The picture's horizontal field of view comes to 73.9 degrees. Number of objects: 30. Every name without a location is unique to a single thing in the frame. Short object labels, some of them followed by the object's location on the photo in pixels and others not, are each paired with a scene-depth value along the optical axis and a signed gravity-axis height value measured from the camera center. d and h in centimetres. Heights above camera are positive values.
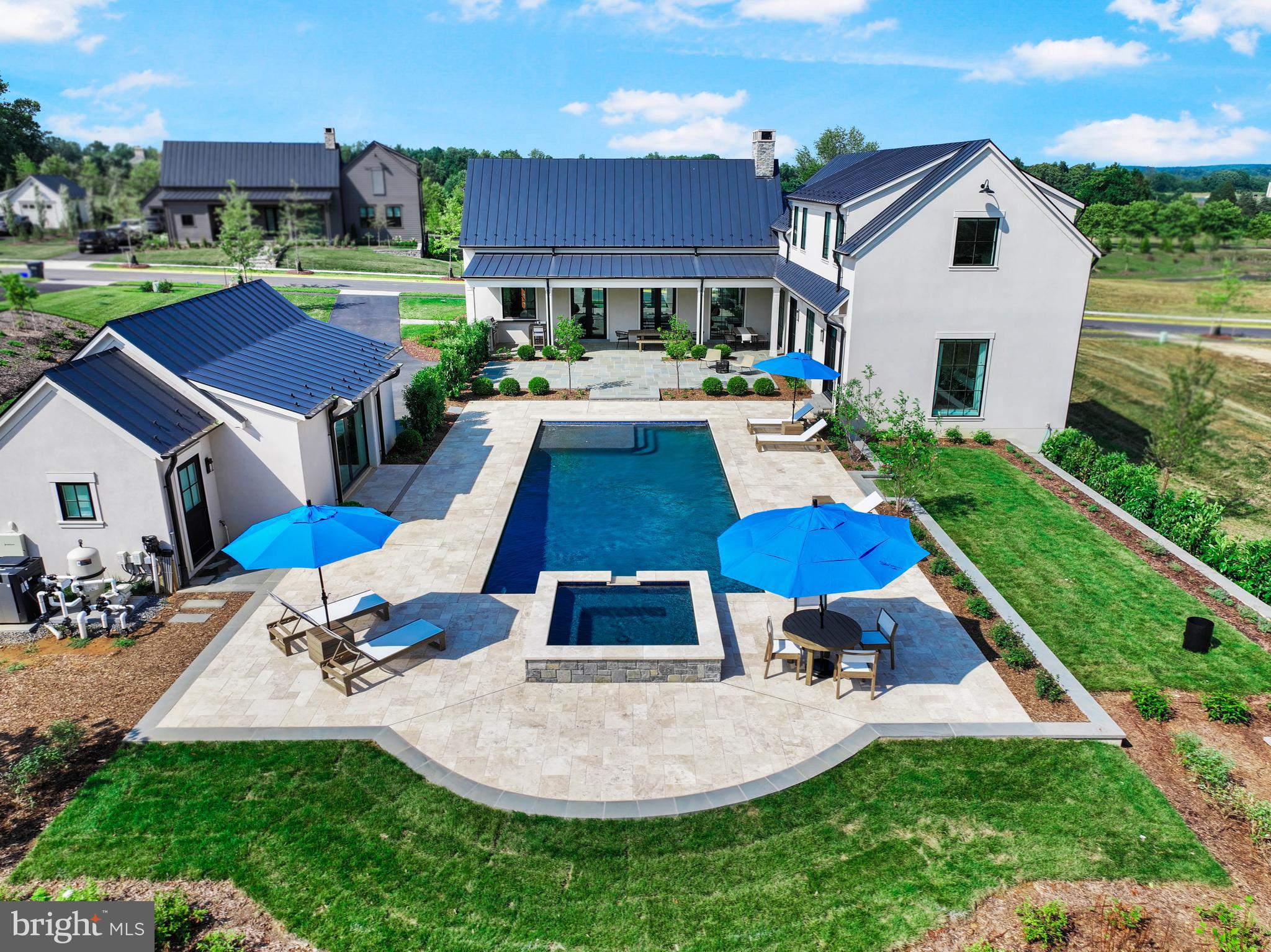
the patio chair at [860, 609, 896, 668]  1306 -617
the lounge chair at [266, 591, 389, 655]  1359 -607
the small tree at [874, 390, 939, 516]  1864 -504
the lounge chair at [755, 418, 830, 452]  2391 -574
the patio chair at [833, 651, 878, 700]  1262 -625
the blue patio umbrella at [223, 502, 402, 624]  1248 -450
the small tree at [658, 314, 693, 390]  3127 -393
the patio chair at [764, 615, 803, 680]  1315 -630
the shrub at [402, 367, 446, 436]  2442 -477
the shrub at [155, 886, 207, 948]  844 -669
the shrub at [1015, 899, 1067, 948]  847 -676
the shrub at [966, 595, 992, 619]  1503 -647
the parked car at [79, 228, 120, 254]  6244 -68
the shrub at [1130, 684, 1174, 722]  1224 -662
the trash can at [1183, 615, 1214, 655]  1378 -636
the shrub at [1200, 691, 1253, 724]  1209 -663
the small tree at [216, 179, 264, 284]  4459 -39
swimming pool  1742 -640
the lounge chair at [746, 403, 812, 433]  2534 -556
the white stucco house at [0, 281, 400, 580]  1493 -366
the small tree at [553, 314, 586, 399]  3091 -391
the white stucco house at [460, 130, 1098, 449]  2391 -106
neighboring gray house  6381 +403
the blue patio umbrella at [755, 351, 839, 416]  2369 -372
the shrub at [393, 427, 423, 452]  2347 -562
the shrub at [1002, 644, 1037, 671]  1339 -655
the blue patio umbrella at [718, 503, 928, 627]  1174 -444
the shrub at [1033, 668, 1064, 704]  1253 -656
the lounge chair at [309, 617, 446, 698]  1288 -624
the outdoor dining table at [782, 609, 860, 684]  1284 -601
